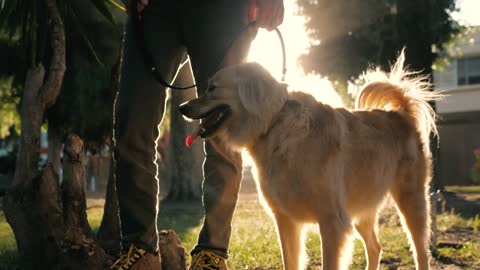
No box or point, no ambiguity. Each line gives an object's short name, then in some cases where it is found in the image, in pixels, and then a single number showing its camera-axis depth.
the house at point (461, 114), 25.72
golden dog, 3.38
